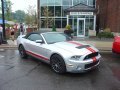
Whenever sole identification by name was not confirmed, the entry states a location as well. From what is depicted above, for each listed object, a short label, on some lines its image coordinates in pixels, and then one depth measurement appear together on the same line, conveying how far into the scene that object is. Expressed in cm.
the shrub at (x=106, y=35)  1051
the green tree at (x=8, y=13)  2504
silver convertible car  353
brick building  1163
